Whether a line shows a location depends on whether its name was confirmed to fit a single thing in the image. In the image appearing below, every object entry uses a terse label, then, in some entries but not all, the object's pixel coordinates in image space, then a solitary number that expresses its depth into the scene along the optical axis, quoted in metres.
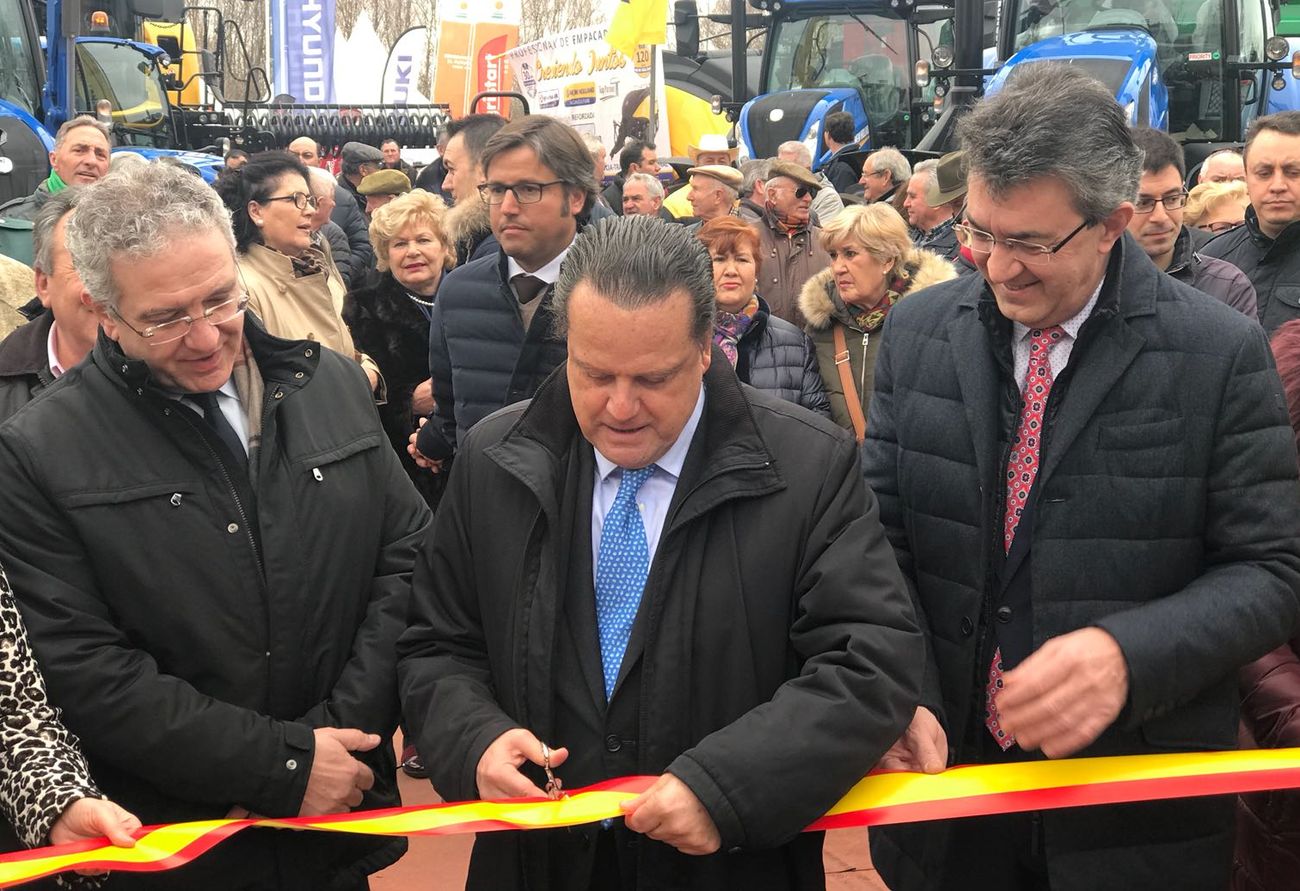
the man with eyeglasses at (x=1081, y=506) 2.45
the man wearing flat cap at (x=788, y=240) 7.30
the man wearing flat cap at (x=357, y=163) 12.33
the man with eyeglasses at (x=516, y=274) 4.49
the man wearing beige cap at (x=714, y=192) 8.50
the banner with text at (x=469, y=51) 22.03
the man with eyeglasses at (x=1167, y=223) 4.69
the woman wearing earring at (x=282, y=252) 5.27
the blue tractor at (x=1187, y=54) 12.76
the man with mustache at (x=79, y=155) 7.68
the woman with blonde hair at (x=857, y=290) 5.34
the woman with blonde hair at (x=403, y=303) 6.06
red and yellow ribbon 2.38
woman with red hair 5.17
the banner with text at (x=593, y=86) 15.35
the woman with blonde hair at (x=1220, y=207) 7.87
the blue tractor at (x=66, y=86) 11.59
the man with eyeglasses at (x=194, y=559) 2.55
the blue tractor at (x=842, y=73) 15.41
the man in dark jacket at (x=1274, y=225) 5.56
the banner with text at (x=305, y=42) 25.91
